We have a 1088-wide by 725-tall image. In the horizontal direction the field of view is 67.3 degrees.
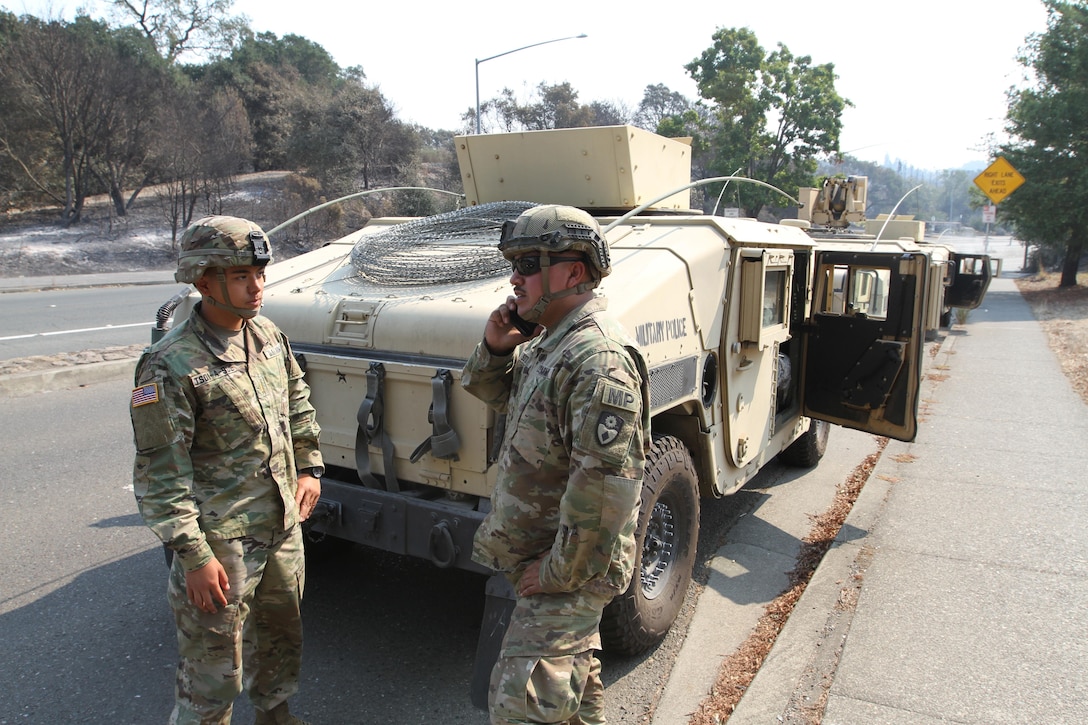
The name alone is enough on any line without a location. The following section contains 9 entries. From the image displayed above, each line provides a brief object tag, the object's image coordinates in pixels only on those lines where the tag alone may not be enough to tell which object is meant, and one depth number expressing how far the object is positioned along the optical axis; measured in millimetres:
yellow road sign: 16359
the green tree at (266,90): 32469
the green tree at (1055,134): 20297
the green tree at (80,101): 23016
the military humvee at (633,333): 3275
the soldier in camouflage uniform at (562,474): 2119
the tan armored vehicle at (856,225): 9445
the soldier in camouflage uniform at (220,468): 2381
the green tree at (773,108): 23312
